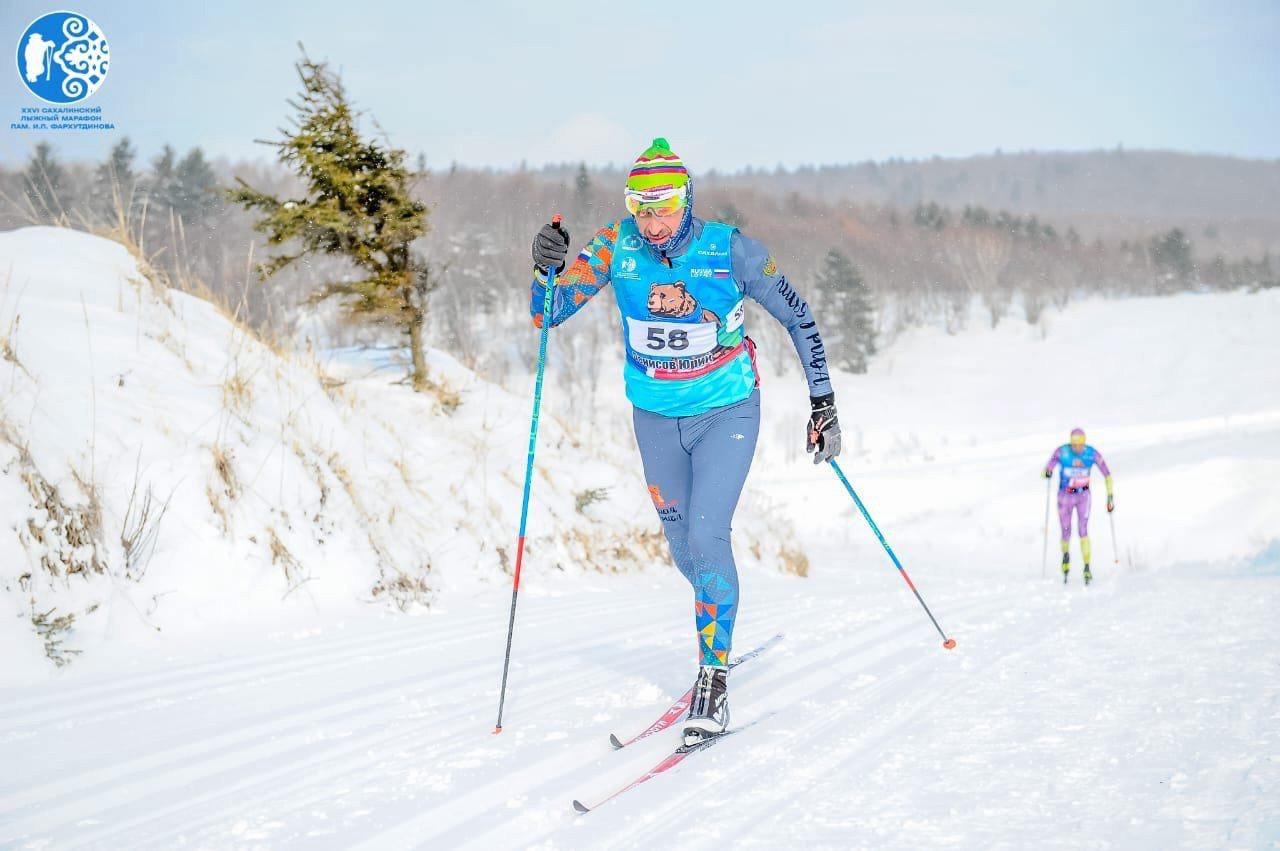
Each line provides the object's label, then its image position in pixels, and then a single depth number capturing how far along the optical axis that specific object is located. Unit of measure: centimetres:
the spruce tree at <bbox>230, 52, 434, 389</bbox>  866
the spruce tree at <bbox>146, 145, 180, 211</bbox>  3922
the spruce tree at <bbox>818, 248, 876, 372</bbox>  6078
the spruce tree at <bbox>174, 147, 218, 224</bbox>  4056
